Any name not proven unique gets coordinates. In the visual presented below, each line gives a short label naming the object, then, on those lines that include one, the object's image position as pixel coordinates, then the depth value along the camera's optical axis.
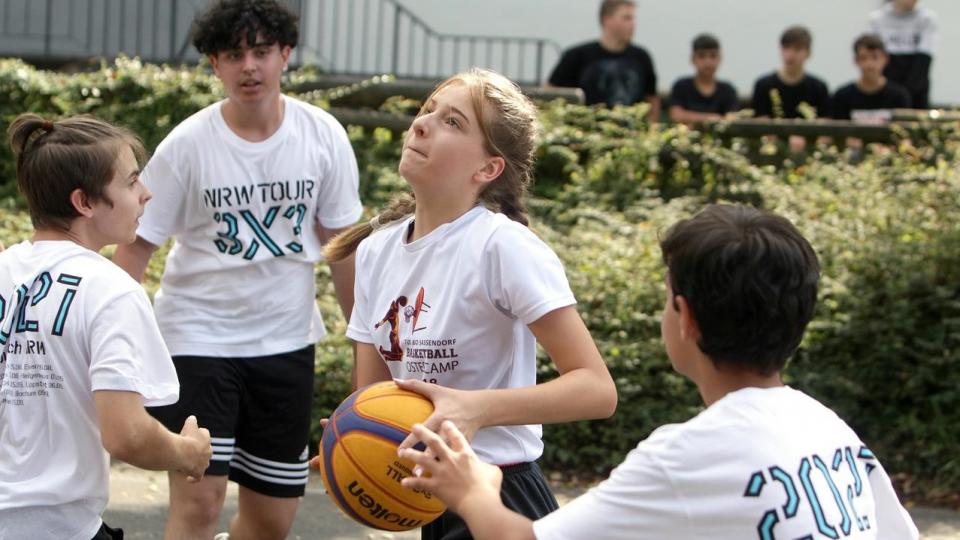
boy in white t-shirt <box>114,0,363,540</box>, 5.05
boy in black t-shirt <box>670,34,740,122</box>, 11.59
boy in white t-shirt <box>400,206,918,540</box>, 2.64
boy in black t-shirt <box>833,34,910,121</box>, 11.51
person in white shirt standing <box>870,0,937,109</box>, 12.24
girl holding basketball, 3.58
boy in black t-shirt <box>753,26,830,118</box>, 11.62
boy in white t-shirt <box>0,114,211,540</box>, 3.32
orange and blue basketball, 3.27
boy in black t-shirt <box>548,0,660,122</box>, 11.49
